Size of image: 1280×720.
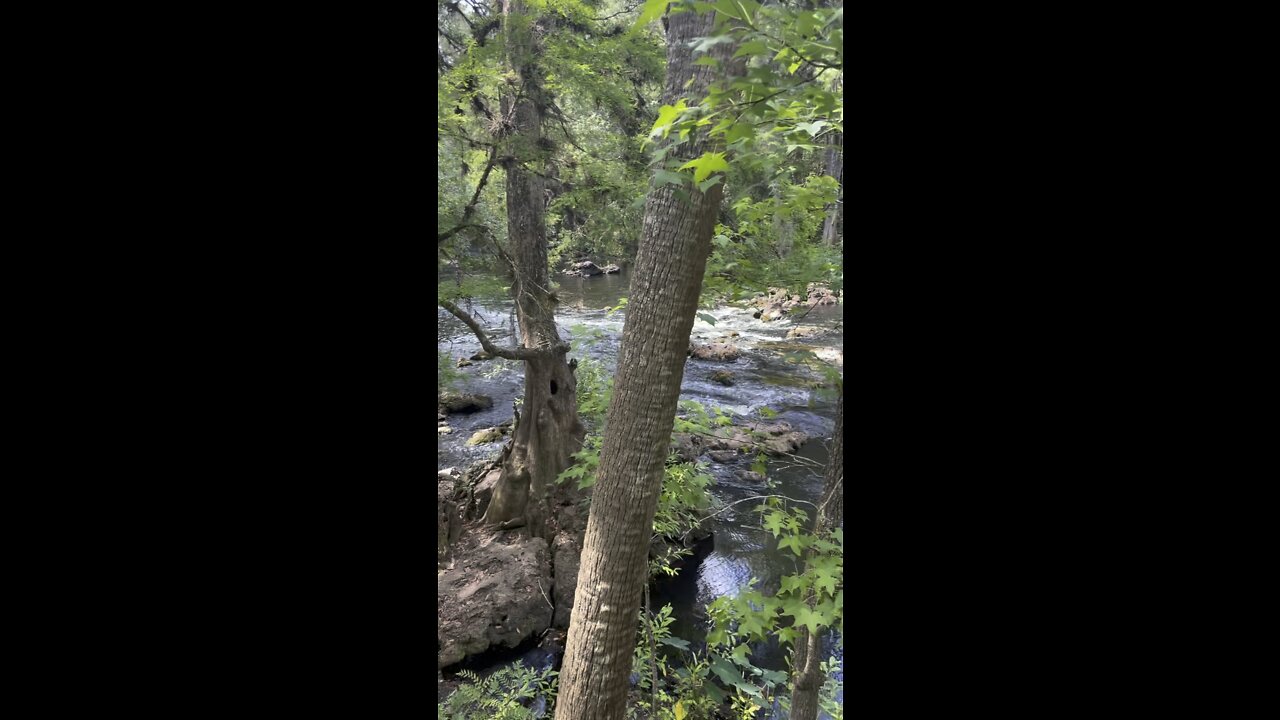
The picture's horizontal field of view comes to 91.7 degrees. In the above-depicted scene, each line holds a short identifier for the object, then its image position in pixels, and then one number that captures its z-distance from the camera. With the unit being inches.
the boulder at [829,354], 416.2
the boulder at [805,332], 552.4
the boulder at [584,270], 669.0
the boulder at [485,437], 367.9
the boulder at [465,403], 417.1
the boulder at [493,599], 218.7
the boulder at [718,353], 517.0
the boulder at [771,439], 354.6
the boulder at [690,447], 325.4
